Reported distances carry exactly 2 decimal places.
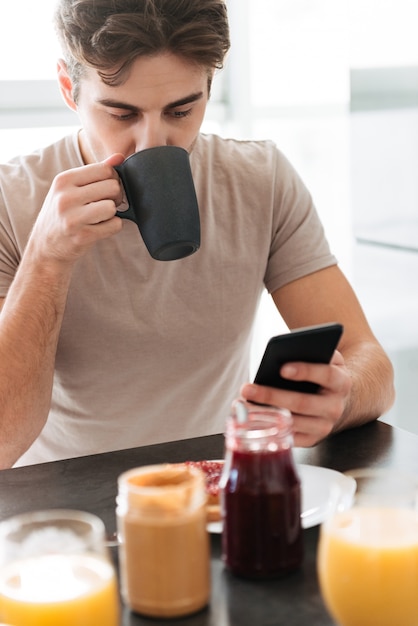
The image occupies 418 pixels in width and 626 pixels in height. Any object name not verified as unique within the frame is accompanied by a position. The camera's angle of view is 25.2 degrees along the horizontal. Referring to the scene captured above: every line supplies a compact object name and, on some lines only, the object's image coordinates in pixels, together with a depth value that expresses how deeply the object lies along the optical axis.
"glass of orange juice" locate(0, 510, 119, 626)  0.74
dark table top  0.87
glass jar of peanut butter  0.83
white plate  1.04
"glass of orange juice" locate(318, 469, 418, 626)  0.80
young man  1.53
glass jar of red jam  0.91
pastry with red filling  1.05
